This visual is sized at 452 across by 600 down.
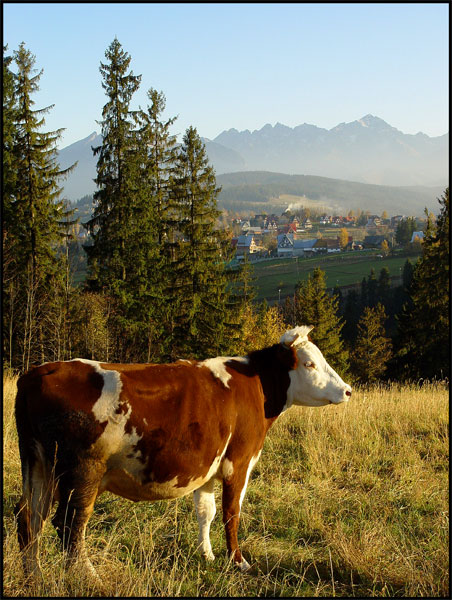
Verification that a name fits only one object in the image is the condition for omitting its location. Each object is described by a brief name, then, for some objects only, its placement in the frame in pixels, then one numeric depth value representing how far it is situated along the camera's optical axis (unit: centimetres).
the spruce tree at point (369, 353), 6131
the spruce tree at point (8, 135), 2995
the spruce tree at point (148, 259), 3431
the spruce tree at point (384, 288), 8833
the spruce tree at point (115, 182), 3438
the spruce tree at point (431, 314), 3978
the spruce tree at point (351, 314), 7753
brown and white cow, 449
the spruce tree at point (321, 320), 4878
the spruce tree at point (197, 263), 3756
